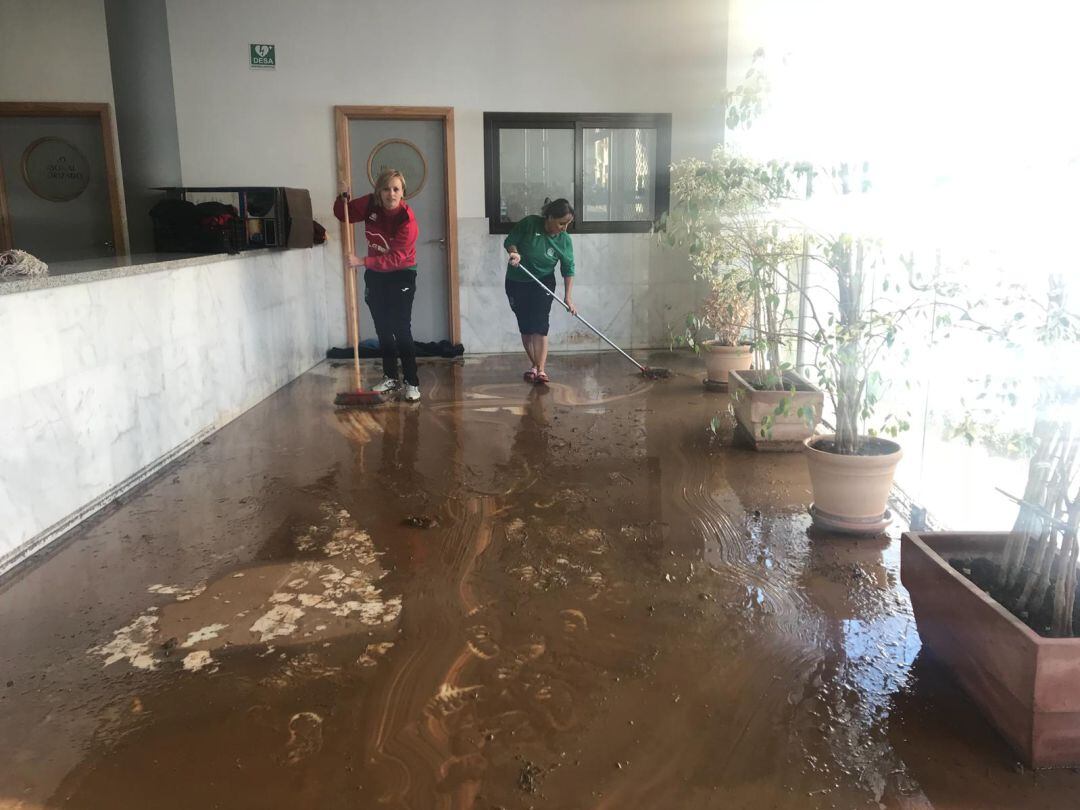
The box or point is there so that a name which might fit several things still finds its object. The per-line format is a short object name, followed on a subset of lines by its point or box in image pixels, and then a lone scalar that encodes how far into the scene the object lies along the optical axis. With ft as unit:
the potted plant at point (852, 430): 9.87
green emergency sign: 22.30
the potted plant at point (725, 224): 12.18
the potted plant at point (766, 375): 11.98
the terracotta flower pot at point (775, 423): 14.14
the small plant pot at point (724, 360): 19.39
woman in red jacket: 17.17
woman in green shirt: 18.81
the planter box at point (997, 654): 5.81
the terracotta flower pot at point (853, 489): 10.11
